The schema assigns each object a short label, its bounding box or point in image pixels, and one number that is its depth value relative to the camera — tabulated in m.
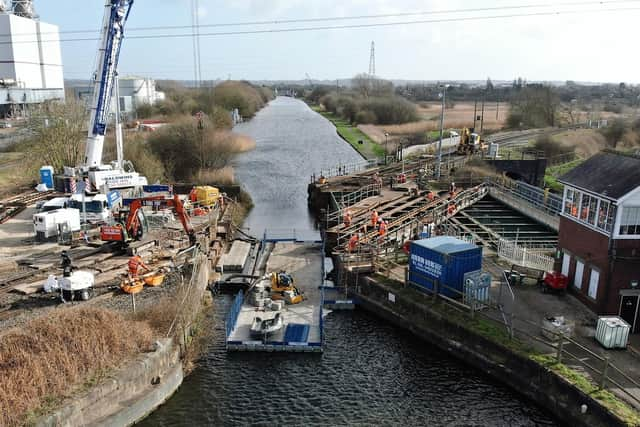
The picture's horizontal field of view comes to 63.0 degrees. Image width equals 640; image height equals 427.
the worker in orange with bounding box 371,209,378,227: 32.03
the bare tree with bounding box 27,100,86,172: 44.47
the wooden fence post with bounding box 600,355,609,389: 15.91
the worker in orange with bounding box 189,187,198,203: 37.08
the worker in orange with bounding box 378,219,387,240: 30.25
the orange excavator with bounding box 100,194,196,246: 25.80
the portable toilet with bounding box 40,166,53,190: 38.09
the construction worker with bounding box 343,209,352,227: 33.28
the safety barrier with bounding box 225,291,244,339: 22.04
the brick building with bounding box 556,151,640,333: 19.84
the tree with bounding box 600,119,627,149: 68.25
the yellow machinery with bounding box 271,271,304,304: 24.97
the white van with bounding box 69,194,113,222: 29.48
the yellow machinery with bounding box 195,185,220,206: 36.39
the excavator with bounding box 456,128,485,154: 56.75
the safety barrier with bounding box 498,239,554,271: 24.92
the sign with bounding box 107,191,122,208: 31.13
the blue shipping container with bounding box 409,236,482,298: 22.92
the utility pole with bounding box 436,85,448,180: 45.38
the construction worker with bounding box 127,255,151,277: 23.06
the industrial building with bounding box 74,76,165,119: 99.04
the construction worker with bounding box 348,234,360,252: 28.09
